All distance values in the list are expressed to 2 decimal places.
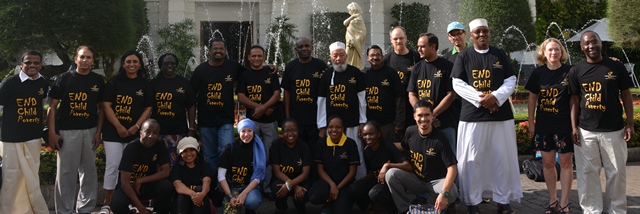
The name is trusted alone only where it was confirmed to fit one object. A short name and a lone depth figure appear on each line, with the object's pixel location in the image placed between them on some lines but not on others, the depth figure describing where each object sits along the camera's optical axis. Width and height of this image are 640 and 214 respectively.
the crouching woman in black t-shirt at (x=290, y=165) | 6.16
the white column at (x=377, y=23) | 21.14
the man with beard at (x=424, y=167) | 5.81
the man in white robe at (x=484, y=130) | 5.93
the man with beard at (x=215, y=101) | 6.78
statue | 11.96
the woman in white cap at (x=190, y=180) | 5.90
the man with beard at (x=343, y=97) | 6.56
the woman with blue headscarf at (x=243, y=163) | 6.16
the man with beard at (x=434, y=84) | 6.30
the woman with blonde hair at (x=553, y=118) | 6.09
